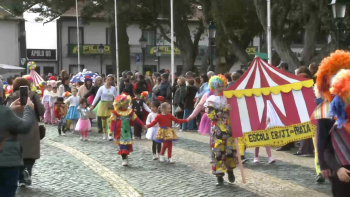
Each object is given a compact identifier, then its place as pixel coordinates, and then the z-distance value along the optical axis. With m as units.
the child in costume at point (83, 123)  16.52
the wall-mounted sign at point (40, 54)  57.16
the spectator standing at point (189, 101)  18.83
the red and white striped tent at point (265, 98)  9.33
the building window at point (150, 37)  60.19
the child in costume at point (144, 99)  16.62
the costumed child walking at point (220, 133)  9.23
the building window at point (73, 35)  58.03
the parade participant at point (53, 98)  22.66
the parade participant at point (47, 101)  22.97
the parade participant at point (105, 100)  16.91
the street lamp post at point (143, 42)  31.17
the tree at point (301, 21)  20.20
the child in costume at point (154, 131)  12.28
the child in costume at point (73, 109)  18.30
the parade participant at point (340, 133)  4.96
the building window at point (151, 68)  59.13
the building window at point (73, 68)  58.03
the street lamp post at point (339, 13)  13.52
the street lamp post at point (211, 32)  22.50
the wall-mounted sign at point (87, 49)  57.62
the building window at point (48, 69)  57.50
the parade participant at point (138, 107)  16.88
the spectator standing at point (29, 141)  8.75
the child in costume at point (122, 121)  11.80
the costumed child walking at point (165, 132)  11.84
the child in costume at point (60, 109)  19.23
